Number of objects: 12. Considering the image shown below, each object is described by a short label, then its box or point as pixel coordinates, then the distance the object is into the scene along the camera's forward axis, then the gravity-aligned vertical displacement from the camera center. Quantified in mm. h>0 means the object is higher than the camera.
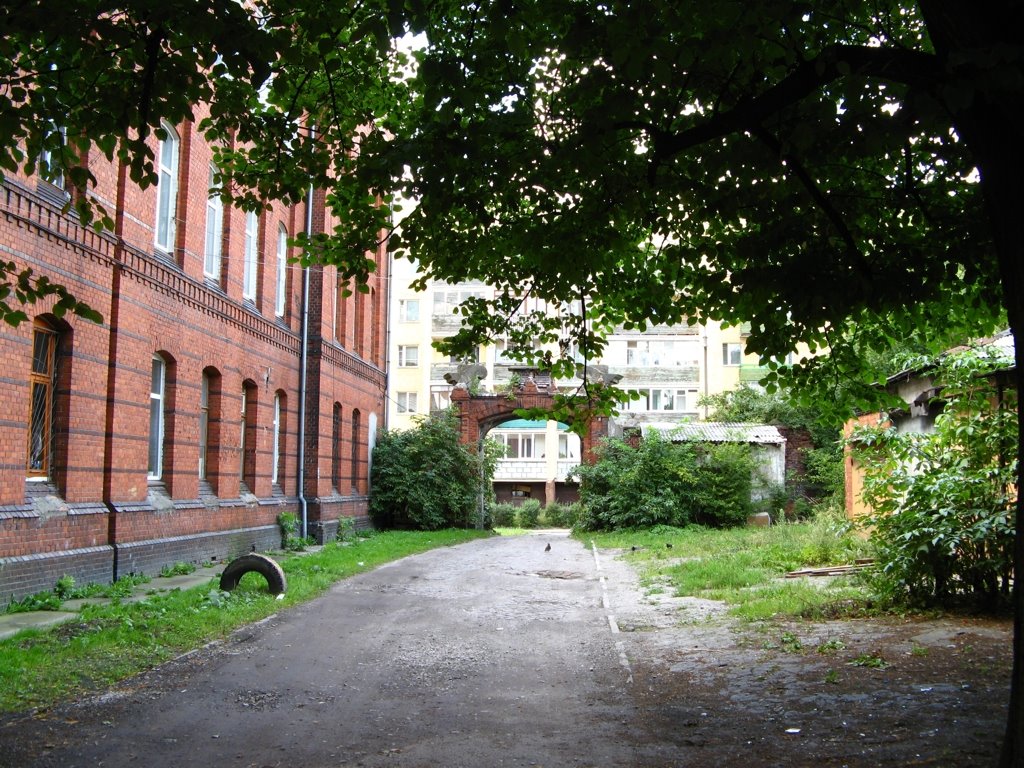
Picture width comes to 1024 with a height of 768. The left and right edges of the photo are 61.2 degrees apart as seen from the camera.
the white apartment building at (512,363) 46406 +4975
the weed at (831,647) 8562 -1837
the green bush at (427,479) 28500 -499
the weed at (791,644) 8844 -1877
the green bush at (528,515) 43875 -2568
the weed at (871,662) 7844 -1808
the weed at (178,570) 14274 -1771
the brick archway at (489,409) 31672 +2031
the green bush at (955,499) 9727 -403
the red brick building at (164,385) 11320 +1399
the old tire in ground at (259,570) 12414 -1521
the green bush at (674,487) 28000 -740
